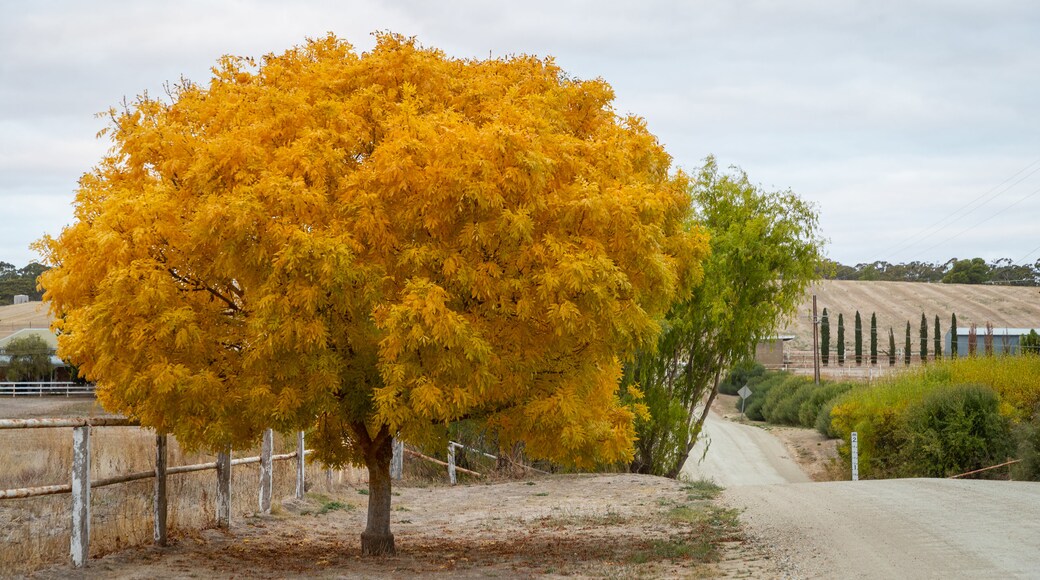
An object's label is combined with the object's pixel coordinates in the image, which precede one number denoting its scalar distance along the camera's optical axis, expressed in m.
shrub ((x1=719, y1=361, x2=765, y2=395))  70.75
